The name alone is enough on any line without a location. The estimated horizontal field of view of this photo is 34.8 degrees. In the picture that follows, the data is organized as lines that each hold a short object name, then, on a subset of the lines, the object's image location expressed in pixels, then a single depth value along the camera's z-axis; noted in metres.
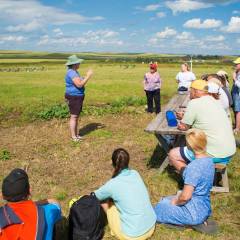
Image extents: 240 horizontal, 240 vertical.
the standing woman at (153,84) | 14.25
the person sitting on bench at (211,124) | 6.20
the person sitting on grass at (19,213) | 3.82
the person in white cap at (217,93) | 6.71
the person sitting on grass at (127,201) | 4.89
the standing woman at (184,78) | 14.02
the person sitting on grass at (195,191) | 5.16
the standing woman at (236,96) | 10.78
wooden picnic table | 6.85
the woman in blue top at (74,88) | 9.65
